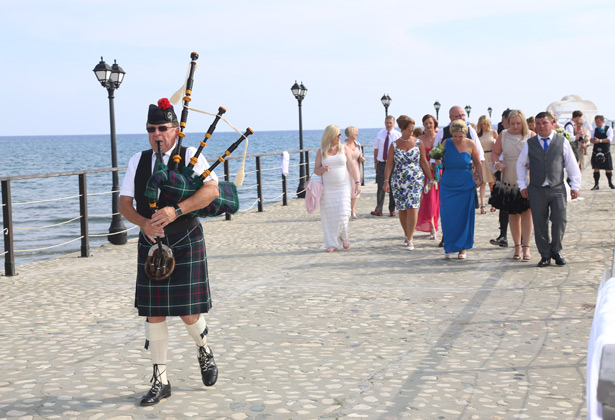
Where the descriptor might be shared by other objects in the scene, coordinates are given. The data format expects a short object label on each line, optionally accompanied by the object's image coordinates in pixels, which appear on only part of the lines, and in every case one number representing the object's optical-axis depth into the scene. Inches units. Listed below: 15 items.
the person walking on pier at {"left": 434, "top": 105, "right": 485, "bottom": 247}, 431.5
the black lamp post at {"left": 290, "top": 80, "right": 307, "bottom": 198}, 866.8
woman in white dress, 437.7
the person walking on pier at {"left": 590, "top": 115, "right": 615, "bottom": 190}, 778.8
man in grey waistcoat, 361.9
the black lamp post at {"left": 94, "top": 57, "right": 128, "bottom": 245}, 545.0
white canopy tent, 1820.9
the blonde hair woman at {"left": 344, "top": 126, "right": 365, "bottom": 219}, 506.2
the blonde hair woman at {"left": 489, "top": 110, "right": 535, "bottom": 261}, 391.5
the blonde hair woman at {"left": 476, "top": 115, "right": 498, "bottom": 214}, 575.2
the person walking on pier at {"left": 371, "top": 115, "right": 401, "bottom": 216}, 608.7
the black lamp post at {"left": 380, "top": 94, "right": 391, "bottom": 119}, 1389.0
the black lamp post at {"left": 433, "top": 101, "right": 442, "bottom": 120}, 2145.7
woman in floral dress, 442.0
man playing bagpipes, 190.1
